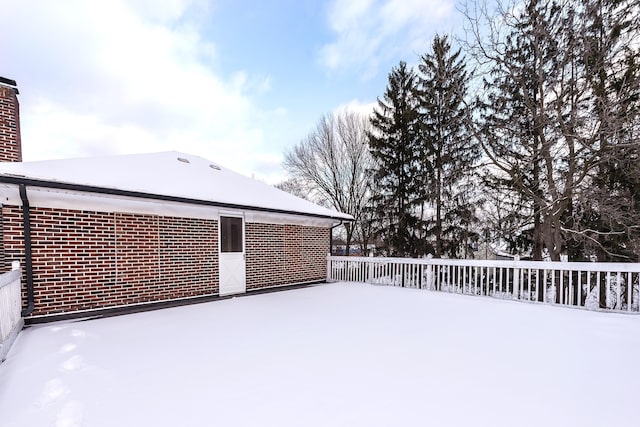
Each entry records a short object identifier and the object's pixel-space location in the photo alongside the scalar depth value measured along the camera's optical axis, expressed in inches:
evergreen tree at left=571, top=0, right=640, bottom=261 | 306.0
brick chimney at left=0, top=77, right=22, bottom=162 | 267.0
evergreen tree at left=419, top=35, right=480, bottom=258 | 502.9
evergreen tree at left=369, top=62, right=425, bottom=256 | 567.2
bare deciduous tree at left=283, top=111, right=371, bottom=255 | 687.7
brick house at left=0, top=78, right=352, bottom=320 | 185.0
